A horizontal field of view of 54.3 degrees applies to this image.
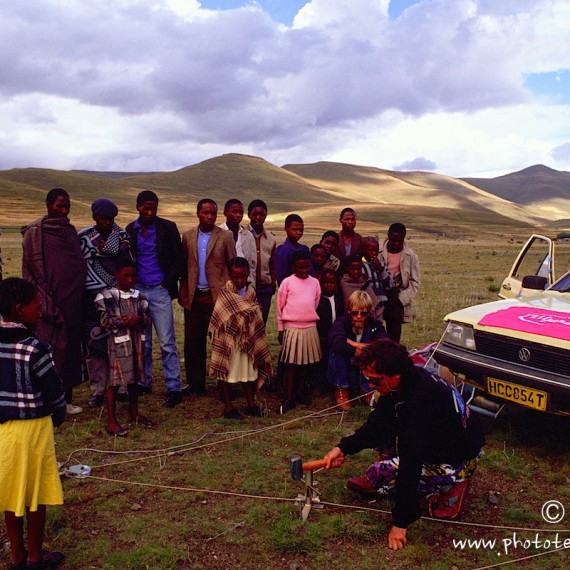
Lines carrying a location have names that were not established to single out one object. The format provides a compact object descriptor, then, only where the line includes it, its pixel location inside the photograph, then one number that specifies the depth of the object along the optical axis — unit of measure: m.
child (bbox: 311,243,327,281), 6.86
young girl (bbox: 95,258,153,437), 5.45
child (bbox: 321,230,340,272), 6.98
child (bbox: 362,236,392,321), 6.79
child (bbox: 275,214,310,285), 6.85
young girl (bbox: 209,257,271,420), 5.81
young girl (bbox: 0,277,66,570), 3.15
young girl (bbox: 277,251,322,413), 6.32
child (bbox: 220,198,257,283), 6.72
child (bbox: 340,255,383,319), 6.61
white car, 4.54
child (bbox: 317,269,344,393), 6.58
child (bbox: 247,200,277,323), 6.87
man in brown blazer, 6.29
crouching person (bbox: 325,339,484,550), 3.53
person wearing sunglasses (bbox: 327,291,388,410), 6.00
